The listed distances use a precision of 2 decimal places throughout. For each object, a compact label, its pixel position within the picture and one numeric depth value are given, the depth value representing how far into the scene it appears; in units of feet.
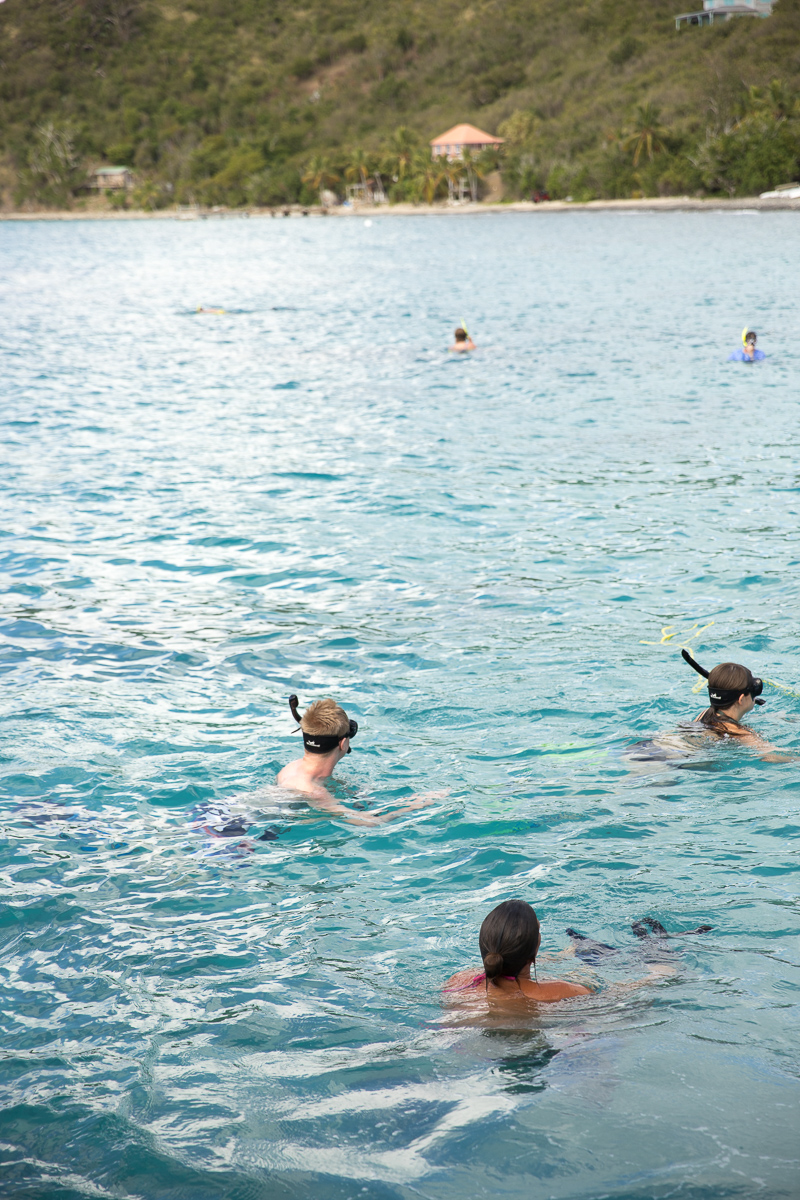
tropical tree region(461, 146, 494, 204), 418.72
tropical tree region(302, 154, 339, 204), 494.18
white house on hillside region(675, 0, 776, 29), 489.67
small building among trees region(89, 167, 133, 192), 631.15
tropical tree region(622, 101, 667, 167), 316.19
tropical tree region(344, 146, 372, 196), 467.52
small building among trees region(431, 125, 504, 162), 452.35
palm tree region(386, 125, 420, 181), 458.50
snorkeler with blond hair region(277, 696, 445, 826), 23.56
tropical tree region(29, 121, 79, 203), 638.53
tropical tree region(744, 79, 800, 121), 289.12
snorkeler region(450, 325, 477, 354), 93.86
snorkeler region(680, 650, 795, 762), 24.98
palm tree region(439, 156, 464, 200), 425.69
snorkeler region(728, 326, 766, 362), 80.89
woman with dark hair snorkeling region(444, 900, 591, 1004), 15.57
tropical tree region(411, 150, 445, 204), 431.72
